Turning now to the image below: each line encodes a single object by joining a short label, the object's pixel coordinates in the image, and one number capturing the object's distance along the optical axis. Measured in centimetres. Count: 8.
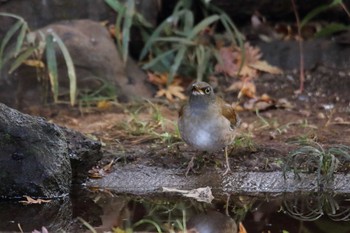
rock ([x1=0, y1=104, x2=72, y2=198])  1074
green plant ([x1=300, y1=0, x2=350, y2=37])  1683
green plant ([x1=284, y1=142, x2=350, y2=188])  1114
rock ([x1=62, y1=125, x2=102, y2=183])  1128
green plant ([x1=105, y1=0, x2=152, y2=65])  1606
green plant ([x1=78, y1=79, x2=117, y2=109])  1551
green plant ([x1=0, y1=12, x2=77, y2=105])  1477
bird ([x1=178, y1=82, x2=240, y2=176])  1120
